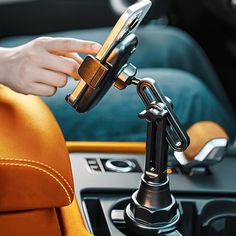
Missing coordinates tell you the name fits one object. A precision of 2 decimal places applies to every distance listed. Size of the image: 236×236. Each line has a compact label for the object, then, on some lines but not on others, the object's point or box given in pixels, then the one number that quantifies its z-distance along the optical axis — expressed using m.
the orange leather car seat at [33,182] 0.76
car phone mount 0.76
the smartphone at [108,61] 0.70
